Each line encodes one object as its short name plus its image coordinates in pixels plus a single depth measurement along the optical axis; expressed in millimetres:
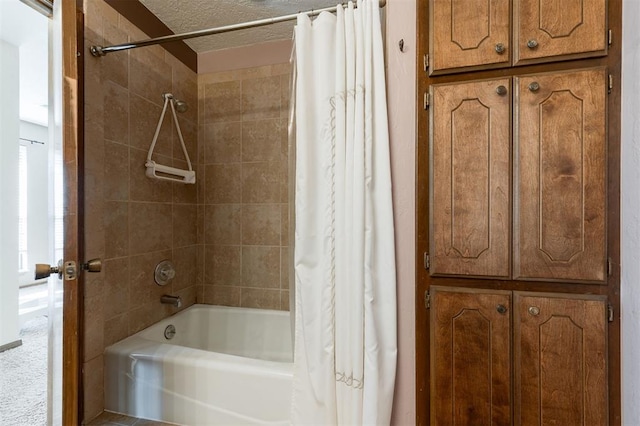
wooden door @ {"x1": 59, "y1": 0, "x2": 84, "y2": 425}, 1173
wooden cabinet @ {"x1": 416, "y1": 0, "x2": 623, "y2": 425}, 983
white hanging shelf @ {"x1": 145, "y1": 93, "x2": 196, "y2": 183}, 1906
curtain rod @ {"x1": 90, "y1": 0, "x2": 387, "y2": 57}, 1329
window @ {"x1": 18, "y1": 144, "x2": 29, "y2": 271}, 2945
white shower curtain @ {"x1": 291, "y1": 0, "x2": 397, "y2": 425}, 1204
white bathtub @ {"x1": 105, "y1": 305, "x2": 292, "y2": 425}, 1427
